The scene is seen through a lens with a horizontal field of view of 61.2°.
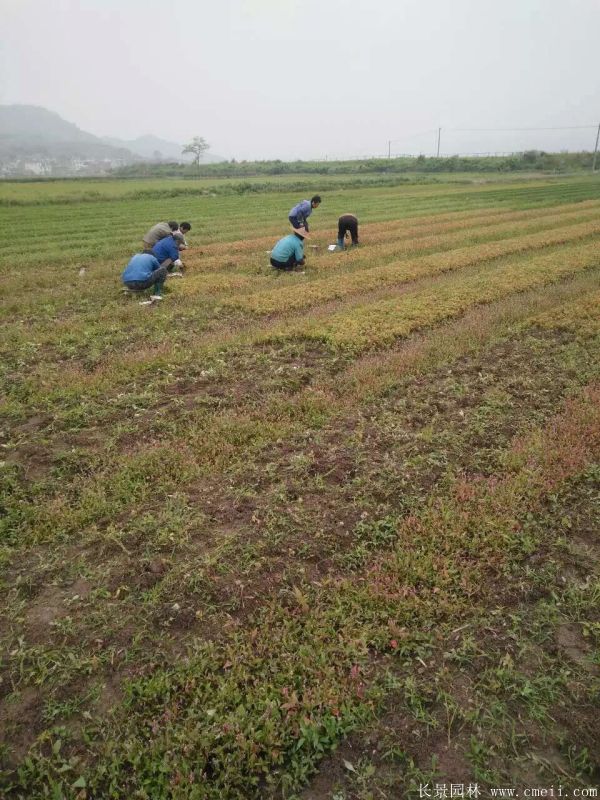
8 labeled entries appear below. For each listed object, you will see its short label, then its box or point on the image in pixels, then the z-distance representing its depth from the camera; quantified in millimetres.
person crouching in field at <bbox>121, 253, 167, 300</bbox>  11766
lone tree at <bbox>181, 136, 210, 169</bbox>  125750
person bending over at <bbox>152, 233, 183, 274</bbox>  12617
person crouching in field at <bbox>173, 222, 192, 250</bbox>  13664
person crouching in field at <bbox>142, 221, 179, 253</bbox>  12961
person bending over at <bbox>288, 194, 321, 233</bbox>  14603
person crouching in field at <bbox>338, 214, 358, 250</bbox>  16547
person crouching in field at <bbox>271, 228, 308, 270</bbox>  14055
